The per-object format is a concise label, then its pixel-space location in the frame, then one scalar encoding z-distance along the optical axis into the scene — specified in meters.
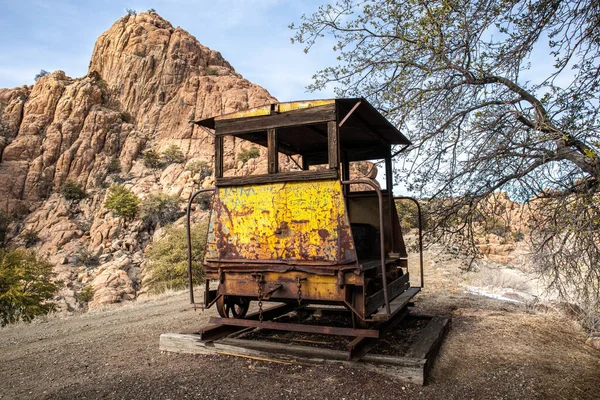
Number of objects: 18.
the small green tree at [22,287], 18.41
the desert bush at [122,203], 42.91
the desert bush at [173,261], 22.72
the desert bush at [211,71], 66.44
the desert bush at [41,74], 63.75
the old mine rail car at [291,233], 4.90
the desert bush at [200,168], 49.03
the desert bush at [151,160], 53.56
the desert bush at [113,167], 53.84
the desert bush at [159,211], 42.56
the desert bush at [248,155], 50.16
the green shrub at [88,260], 36.98
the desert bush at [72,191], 48.62
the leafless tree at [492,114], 5.05
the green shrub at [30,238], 42.09
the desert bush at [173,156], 53.62
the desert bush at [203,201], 44.75
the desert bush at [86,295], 27.92
